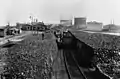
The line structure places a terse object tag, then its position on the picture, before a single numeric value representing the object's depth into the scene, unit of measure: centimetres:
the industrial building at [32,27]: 6121
